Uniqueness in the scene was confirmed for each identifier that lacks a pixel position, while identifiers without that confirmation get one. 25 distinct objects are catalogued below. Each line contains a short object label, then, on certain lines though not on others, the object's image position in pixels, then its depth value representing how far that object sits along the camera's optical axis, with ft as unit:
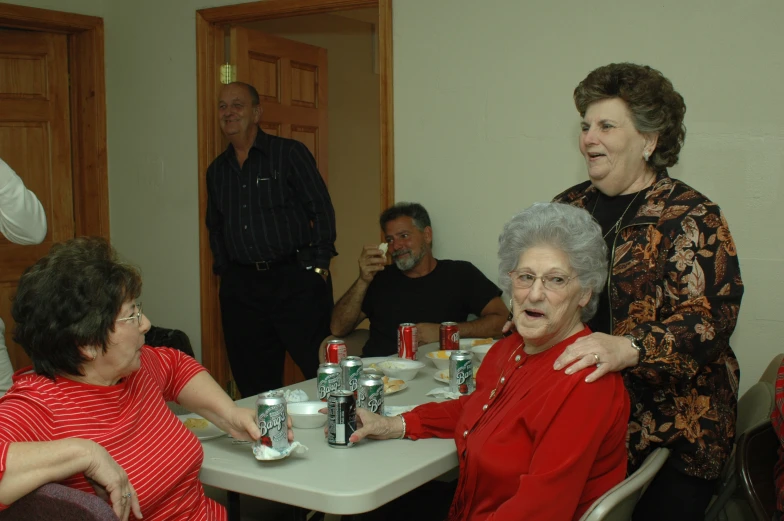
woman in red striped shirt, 4.61
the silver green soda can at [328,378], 6.96
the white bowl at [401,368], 8.13
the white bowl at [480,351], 8.73
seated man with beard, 11.36
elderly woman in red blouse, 5.16
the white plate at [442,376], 8.05
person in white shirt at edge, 8.00
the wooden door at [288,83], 14.06
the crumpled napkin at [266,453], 5.56
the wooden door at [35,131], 14.47
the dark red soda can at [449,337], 9.00
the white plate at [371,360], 8.81
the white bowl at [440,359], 8.44
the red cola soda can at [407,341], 8.80
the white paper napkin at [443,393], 7.36
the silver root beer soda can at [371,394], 6.37
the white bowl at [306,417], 6.57
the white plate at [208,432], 6.29
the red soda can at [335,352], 8.09
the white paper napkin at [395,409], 6.71
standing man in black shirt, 12.96
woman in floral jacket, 5.98
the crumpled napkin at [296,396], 7.10
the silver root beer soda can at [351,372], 6.93
